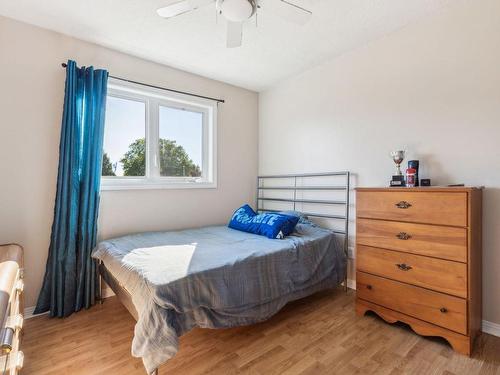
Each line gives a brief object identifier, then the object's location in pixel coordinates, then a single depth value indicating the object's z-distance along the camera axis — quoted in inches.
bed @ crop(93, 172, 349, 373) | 56.7
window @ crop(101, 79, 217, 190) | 108.2
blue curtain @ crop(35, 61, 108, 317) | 87.9
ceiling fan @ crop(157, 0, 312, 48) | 64.1
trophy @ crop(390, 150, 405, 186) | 83.6
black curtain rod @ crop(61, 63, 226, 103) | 103.4
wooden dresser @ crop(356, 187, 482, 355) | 66.4
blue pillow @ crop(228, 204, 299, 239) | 99.3
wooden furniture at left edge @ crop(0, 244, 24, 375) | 33.1
